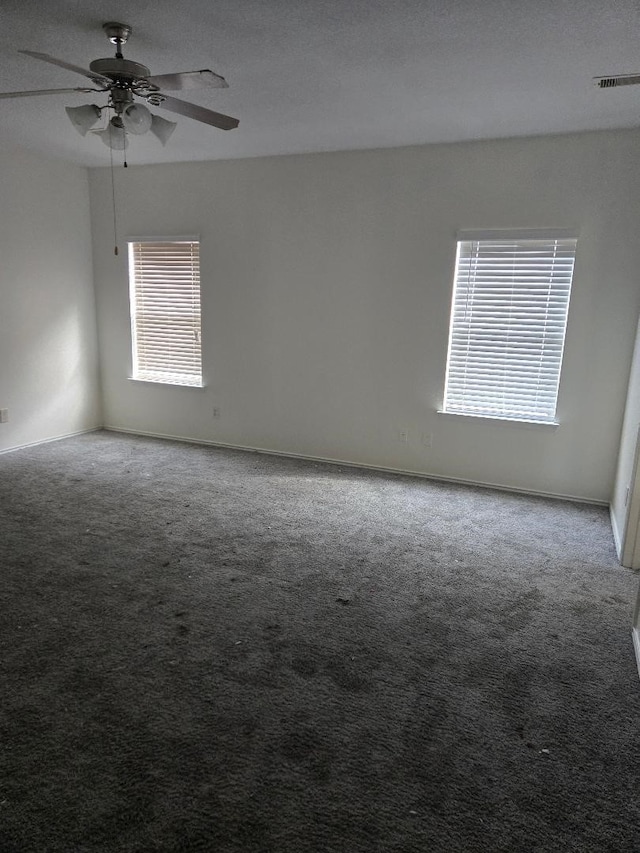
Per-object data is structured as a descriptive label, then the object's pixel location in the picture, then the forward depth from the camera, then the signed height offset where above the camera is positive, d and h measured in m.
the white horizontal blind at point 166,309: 5.25 -0.10
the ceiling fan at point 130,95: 2.38 +0.90
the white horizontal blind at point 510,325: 4.03 -0.10
